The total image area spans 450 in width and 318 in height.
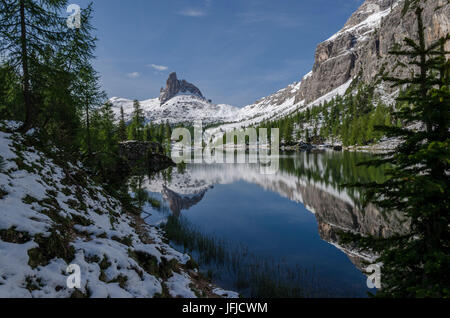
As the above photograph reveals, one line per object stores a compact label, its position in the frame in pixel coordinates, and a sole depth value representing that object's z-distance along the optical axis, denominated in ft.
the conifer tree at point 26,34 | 33.50
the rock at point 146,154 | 147.95
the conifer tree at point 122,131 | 197.36
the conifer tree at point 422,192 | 12.67
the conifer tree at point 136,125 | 196.03
